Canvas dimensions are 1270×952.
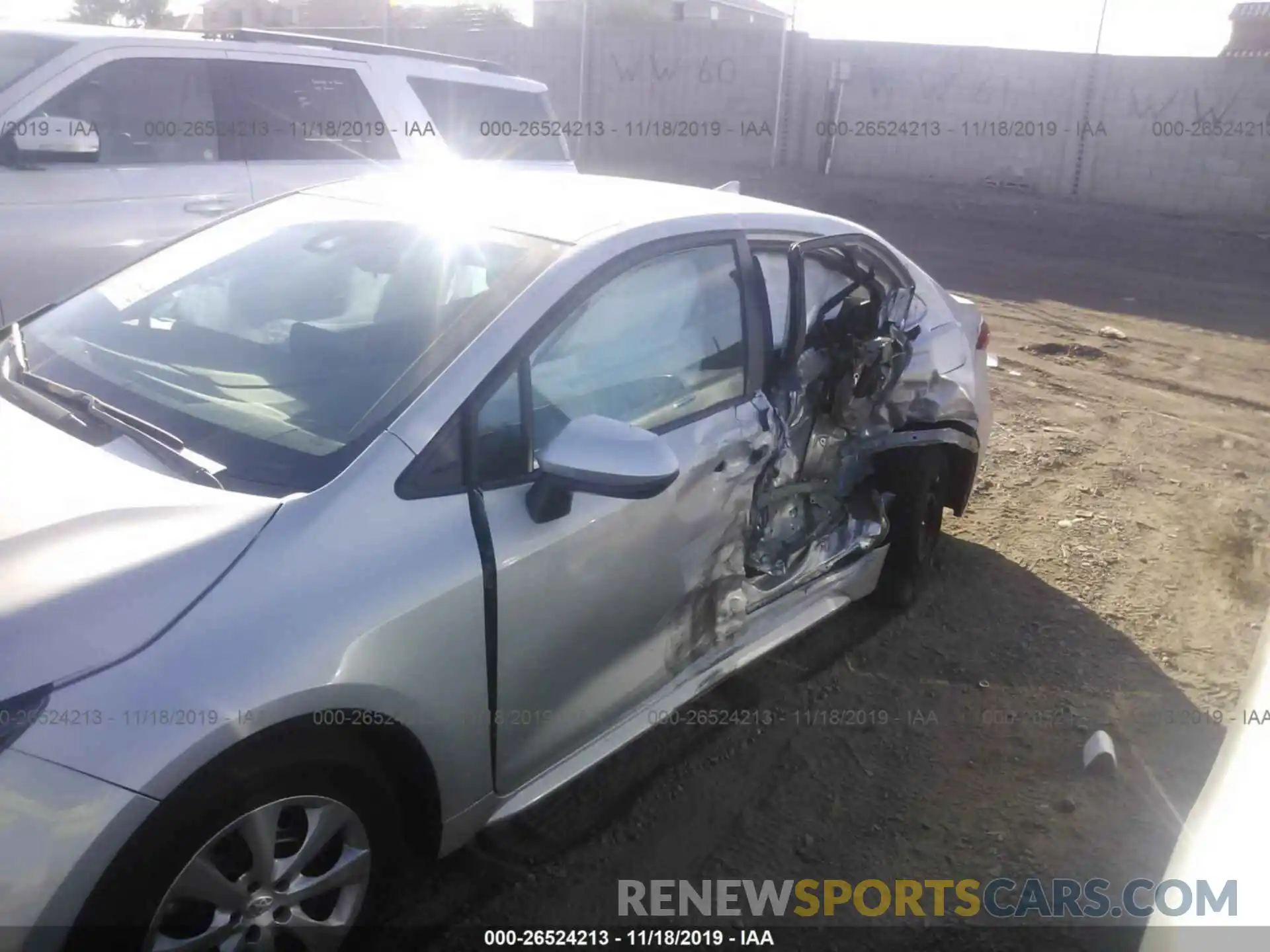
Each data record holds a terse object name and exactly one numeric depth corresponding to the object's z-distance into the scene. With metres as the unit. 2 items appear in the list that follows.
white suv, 4.88
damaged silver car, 1.88
